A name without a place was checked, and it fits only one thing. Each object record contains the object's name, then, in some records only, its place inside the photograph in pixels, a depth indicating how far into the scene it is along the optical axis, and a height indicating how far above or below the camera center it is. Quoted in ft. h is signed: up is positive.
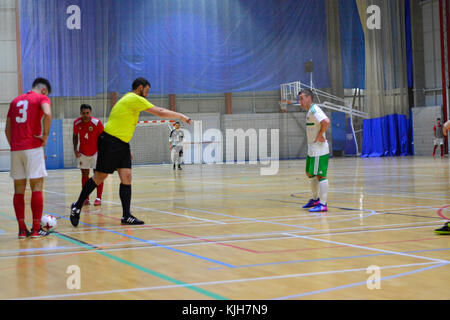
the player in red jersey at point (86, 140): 62.13 +2.45
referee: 44.35 +1.55
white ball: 40.54 -1.73
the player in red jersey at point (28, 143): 38.64 +1.44
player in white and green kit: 50.26 +1.11
